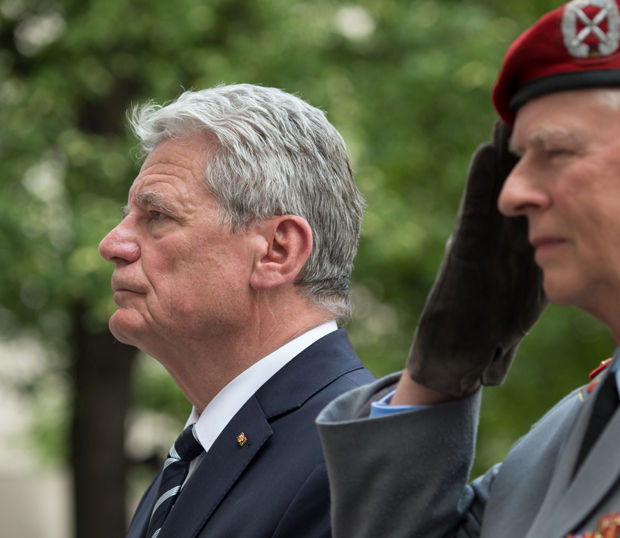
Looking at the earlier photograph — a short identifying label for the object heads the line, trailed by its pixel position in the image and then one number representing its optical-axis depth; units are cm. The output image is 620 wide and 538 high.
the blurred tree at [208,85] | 1240
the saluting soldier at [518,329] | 242
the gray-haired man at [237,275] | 454
